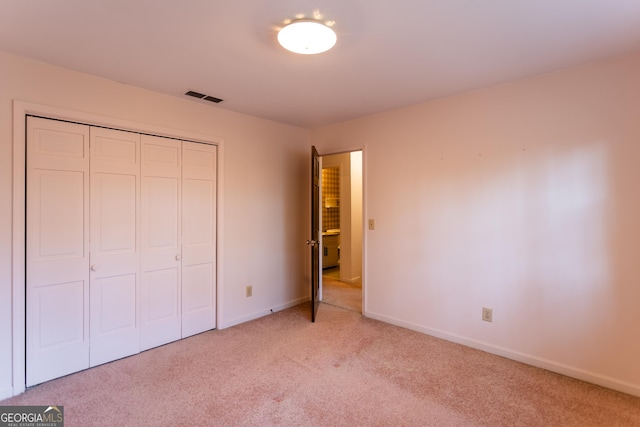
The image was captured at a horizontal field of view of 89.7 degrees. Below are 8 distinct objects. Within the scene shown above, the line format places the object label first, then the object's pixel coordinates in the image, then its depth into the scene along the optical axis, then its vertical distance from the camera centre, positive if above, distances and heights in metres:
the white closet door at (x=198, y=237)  3.21 -0.26
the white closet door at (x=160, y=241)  2.92 -0.28
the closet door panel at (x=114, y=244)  2.62 -0.28
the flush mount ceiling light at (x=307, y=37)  1.83 +1.03
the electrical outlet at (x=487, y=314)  2.88 -0.92
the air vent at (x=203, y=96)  2.95 +1.09
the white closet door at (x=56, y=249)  2.33 -0.28
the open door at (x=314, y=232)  3.69 -0.24
